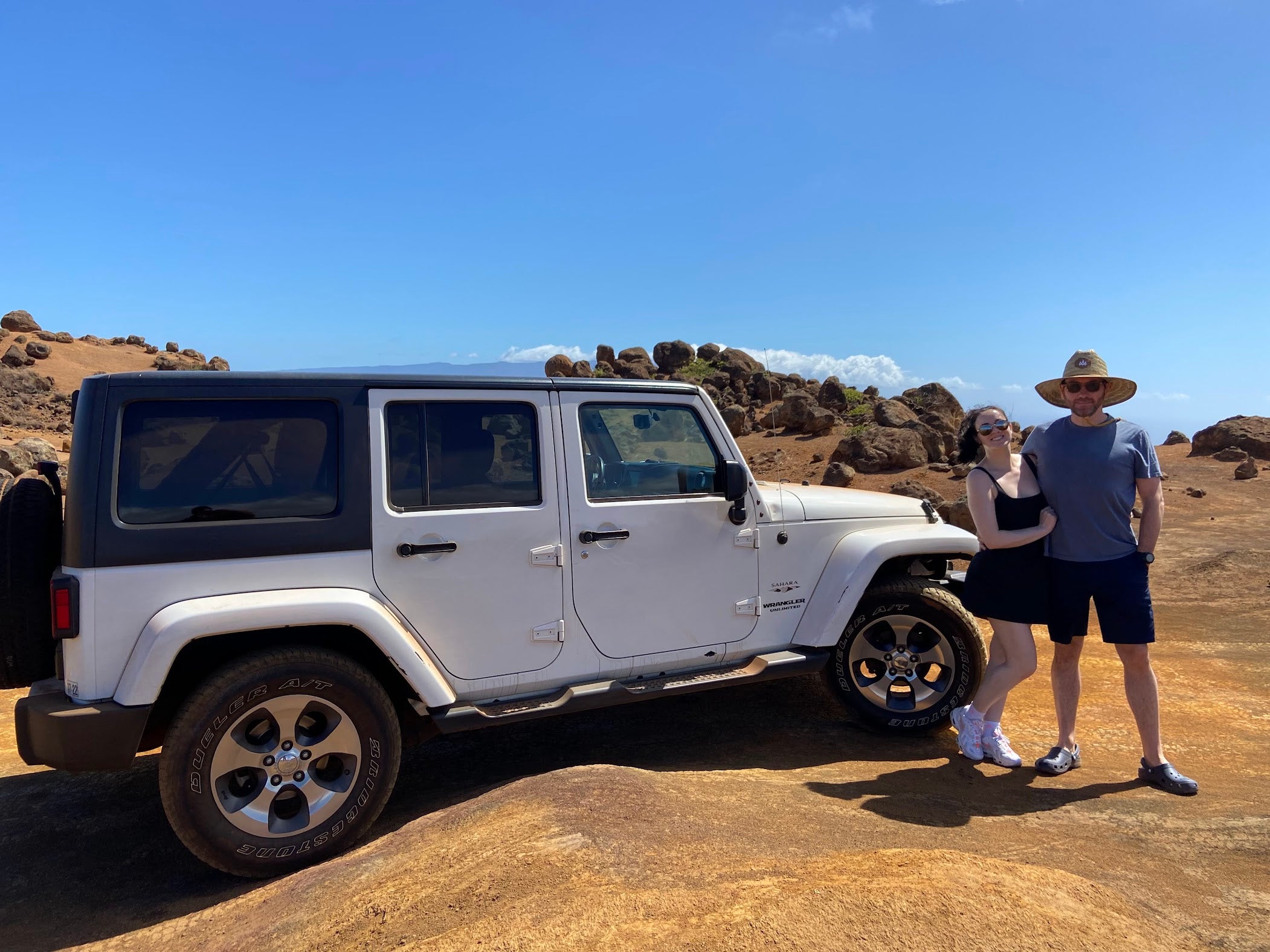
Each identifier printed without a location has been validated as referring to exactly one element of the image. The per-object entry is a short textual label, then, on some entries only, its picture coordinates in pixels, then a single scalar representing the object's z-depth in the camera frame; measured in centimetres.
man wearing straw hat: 416
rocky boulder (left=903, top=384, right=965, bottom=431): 2439
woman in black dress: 438
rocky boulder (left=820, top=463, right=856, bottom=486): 1758
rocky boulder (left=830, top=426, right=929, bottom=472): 1858
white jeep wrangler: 331
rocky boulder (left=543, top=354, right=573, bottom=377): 3356
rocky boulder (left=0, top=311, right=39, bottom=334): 4541
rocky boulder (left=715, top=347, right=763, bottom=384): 3259
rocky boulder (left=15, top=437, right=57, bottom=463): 1592
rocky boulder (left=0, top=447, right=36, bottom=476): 1488
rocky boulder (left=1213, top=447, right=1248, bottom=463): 1930
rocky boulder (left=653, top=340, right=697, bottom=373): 3634
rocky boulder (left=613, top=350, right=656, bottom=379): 3450
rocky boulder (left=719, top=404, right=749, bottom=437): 2417
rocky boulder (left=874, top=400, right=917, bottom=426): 2123
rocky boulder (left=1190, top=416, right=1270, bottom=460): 1991
